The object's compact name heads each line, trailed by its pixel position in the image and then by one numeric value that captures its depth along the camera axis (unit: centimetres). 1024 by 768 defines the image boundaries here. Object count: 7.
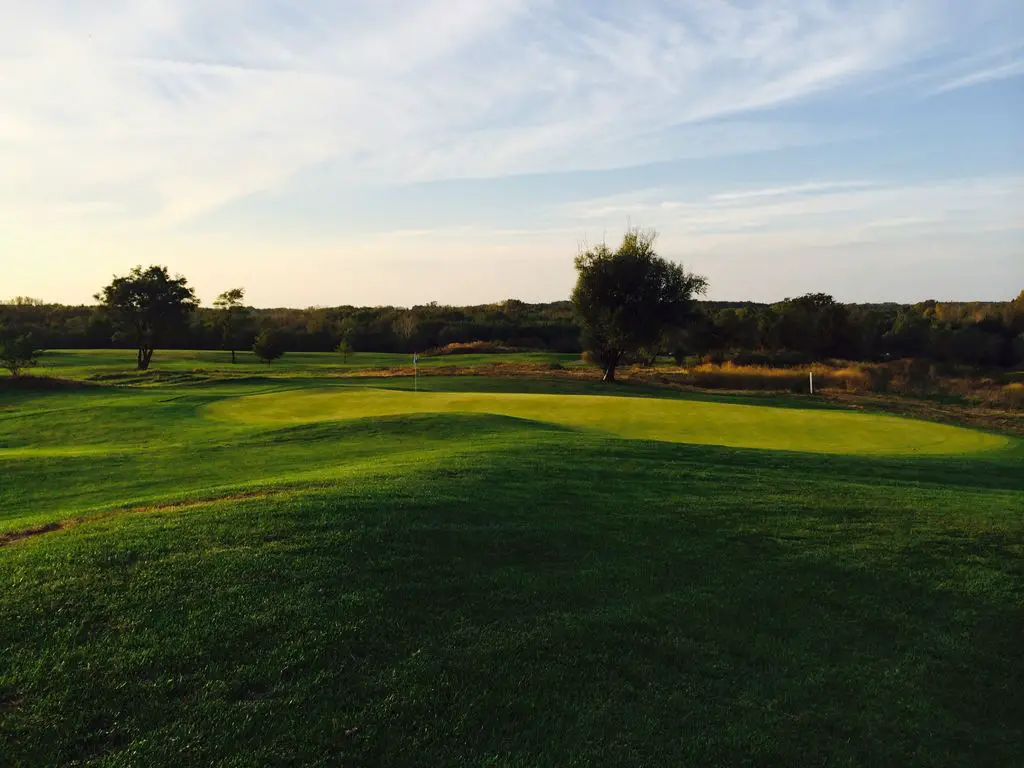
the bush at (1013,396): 3183
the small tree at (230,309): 6819
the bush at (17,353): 3425
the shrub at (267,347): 5816
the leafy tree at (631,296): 4100
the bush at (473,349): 7069
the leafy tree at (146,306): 5384
